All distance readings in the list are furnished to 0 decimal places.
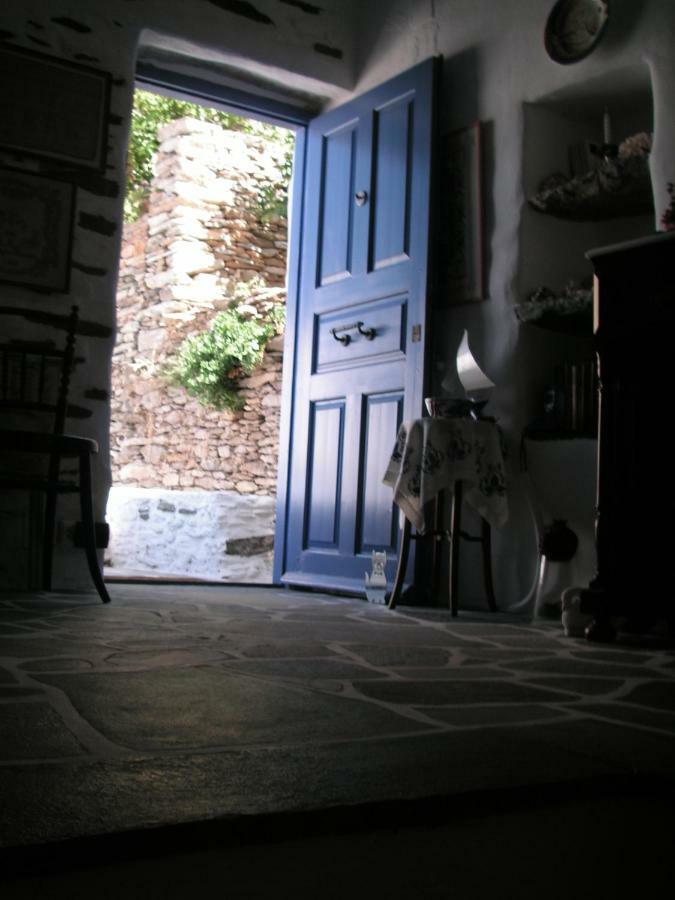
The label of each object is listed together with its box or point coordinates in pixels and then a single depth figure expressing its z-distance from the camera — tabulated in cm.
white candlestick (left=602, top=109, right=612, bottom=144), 357
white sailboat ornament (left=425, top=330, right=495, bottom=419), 359
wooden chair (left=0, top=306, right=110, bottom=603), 320
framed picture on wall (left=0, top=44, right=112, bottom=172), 383
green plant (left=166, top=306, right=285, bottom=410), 764
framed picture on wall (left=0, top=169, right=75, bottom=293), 379
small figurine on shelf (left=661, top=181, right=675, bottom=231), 293
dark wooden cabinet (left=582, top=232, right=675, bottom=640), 248
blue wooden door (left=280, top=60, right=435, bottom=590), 402
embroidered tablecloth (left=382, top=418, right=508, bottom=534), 340
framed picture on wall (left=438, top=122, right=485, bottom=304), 395
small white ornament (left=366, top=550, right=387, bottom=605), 388
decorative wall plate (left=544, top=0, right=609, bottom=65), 351
